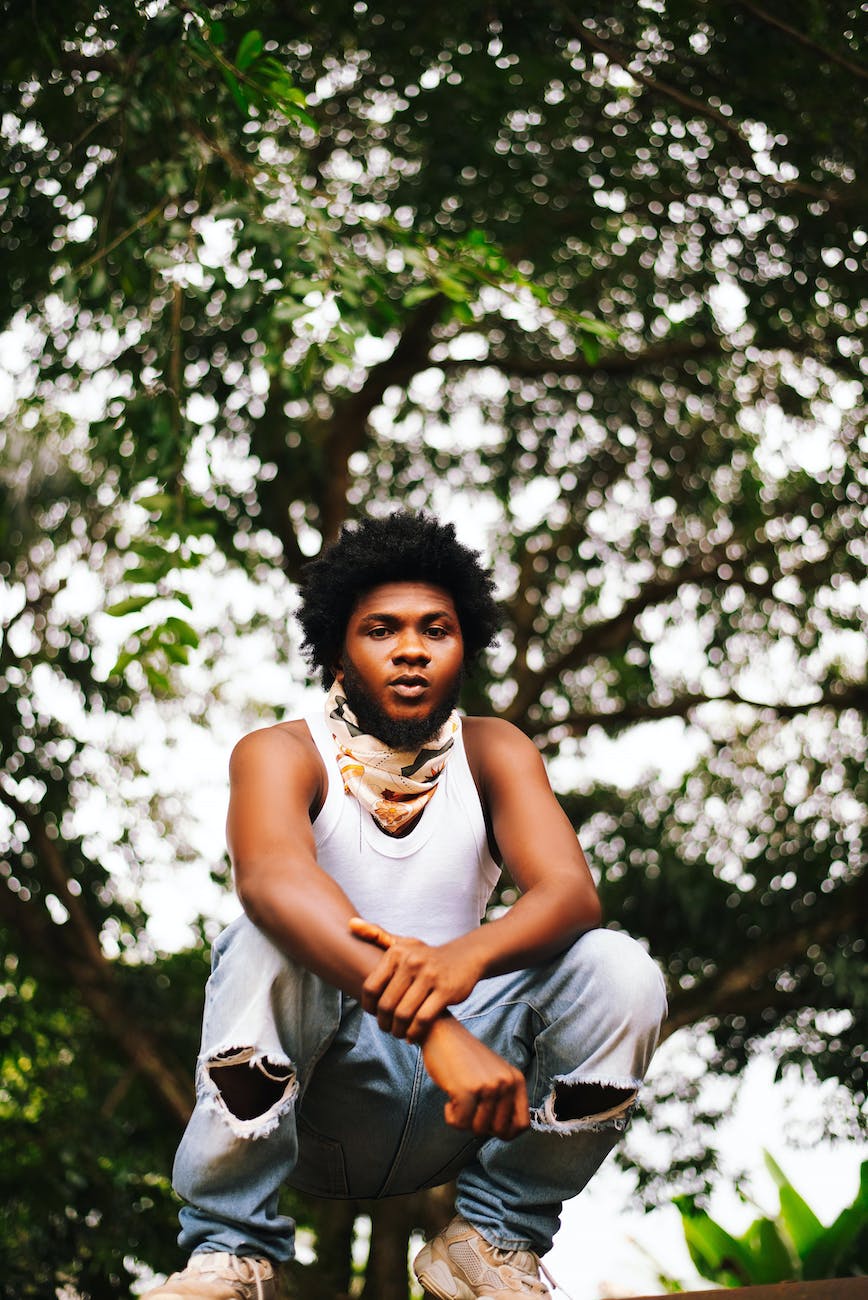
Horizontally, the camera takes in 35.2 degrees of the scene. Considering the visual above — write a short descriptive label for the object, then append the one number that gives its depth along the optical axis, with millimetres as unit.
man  2186
